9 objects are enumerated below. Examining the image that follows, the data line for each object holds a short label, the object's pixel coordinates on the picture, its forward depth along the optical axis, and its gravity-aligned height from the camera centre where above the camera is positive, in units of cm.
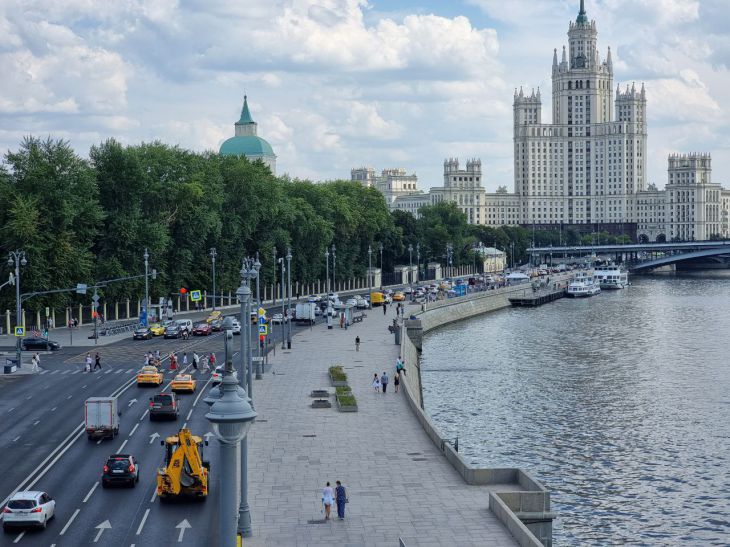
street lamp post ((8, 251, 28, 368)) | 7000 -395
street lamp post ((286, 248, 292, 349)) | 8062 -656
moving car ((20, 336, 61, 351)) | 8062 -667
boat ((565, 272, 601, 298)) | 17962 -717
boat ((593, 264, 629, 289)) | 19850 -716
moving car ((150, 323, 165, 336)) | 9031 -646
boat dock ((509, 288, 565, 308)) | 15738 -770
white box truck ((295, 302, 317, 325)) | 10300 -592
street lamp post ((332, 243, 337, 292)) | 14225 -279
